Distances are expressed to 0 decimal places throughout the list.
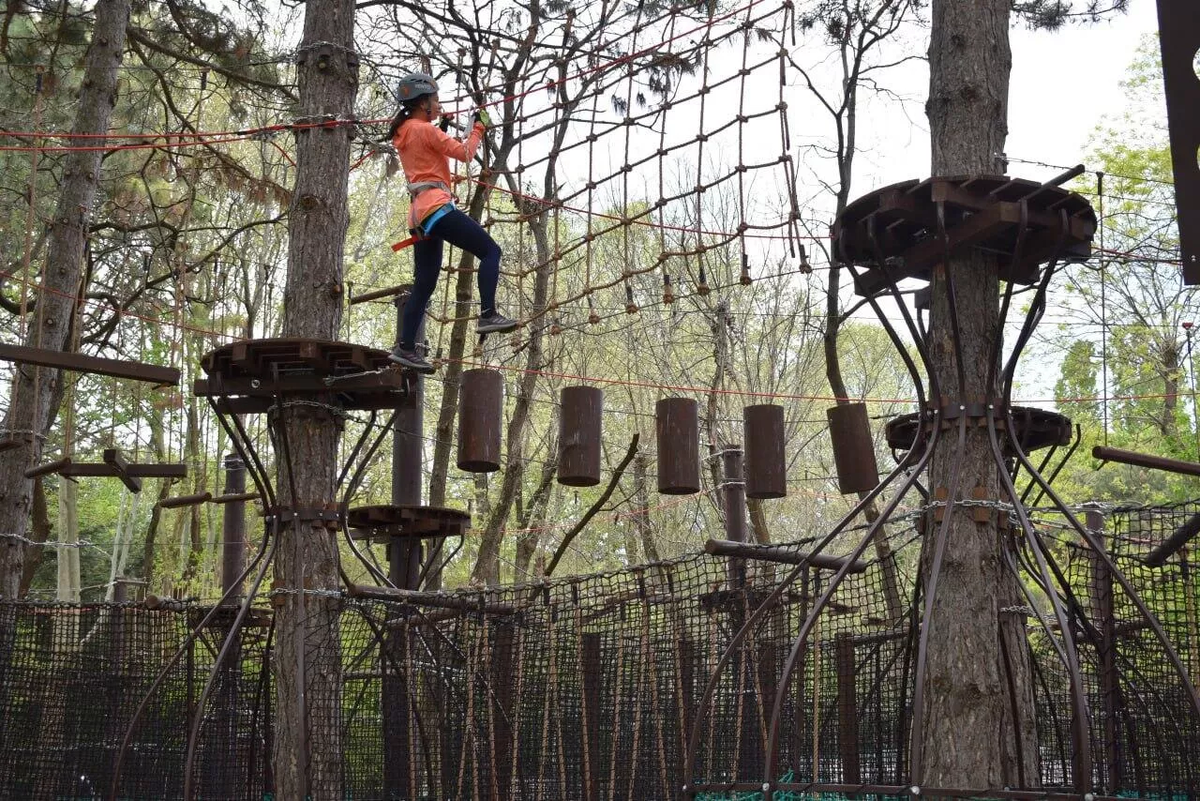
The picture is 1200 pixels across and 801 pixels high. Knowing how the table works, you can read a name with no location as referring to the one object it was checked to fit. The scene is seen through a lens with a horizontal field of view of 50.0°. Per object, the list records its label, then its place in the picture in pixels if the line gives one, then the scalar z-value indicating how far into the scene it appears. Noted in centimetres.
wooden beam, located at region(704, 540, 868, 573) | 628
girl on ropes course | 669
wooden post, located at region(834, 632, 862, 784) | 728
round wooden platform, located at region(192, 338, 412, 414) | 630
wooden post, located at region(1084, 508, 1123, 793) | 581
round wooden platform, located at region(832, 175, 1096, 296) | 441
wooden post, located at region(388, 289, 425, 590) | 925
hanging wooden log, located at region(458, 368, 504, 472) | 823
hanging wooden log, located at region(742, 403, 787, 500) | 853
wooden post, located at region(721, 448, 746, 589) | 923
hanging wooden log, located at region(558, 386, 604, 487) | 838
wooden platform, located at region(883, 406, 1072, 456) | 576
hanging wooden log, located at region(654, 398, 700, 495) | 846
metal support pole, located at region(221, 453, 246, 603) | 1116
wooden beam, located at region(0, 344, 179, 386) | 690
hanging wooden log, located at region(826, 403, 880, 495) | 830
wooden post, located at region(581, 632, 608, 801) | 690
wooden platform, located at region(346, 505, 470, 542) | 866
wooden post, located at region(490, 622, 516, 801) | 725
